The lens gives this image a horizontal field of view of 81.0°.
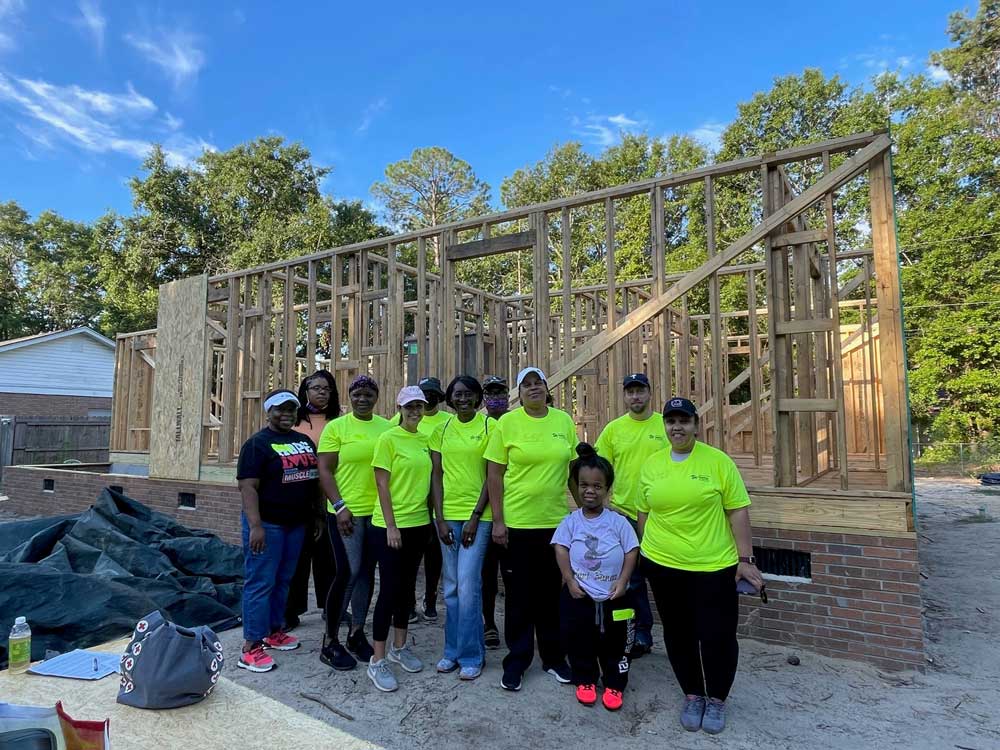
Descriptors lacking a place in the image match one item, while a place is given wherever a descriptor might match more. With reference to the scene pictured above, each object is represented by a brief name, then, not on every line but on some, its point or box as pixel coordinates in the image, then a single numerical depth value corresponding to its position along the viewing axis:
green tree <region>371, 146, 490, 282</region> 28.09
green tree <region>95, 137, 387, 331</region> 20.88
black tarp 4.11
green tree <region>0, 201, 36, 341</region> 26.92
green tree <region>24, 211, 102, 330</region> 26.31
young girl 3.20
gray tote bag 2.86
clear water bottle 3.19
